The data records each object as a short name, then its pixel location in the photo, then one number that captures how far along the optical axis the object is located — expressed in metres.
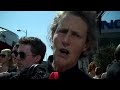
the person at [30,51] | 1.16
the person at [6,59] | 1.60
